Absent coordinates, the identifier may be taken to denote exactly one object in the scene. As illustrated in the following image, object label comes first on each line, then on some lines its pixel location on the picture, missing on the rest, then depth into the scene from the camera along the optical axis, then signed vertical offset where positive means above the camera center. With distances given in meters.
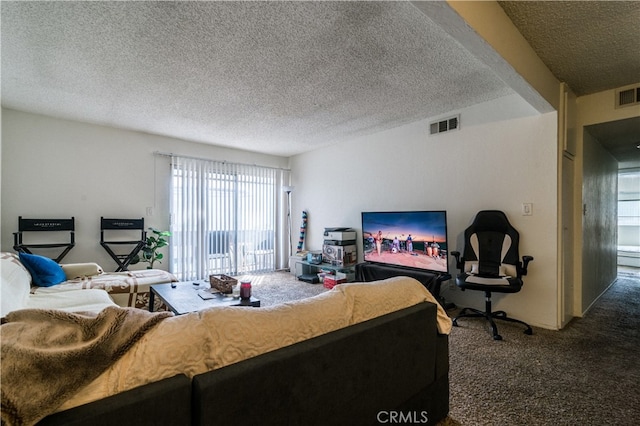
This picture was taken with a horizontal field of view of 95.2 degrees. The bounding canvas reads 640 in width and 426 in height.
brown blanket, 0.61 -0.33
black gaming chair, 2.82 -0.48
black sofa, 0.72 -0.55
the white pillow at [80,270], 3.25 -0.64
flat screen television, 3.35 -0.32
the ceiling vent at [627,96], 2.83 +1.16
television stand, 3.22 -0.74
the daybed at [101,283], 2.59 -0.71
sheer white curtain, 4.85 -0.08
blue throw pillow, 2.85 -0.55
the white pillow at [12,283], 1.96 -0.54
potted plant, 4.30 -0.52
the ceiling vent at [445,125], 3.57 +1.12
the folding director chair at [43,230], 3.59 -0.20
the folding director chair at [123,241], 4.14 -0.38
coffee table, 2.27 -0.72
